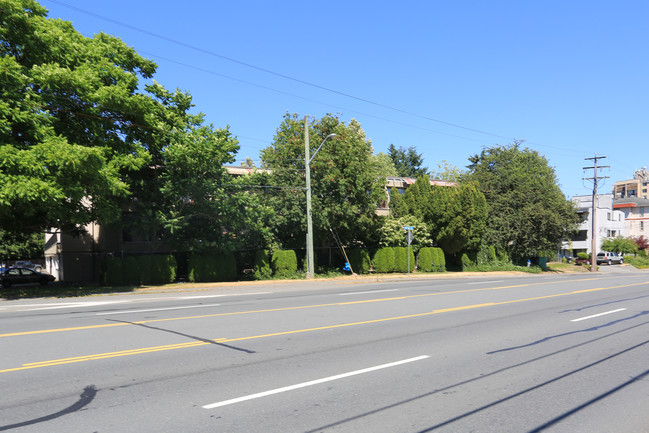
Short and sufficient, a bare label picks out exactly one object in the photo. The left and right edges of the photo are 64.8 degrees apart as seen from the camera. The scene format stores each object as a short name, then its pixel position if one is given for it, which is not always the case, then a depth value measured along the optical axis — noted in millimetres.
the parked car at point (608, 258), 62469
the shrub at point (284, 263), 30422
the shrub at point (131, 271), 26109
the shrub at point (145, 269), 26328
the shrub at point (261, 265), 29906
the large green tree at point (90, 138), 17375
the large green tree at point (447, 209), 37969
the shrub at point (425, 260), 37938
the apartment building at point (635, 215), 93250
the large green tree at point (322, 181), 29953
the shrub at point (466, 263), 41375
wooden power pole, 48531
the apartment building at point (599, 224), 73250
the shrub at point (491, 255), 43188
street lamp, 27609
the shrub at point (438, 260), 38469
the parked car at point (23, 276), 29219
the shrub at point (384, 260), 35438
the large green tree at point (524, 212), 42750
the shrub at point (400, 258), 35844
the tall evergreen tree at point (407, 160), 86312
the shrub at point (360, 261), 34906
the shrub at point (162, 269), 26641
